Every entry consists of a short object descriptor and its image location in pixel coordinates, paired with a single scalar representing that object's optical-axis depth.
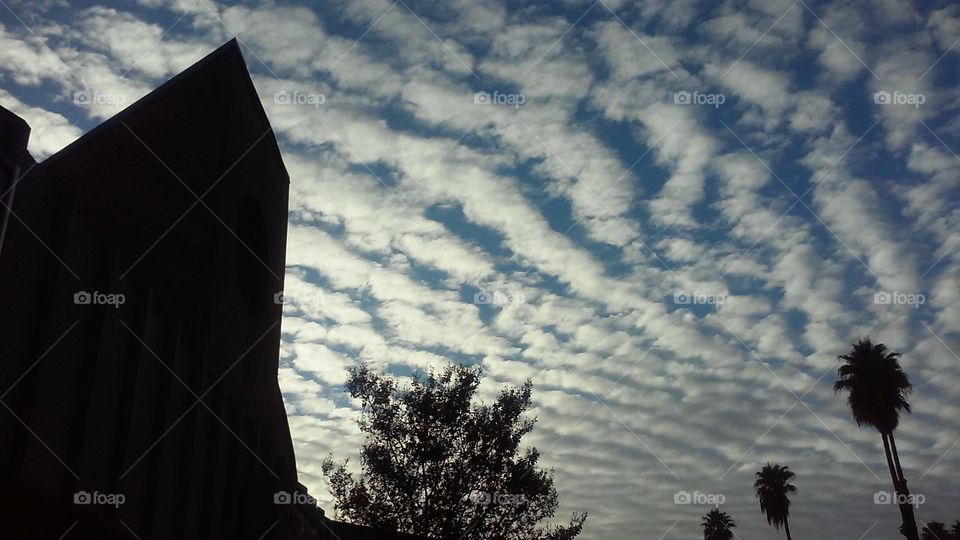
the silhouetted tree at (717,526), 70.19
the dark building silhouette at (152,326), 6.23
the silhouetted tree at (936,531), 81.38
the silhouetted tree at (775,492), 56.14
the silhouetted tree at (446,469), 28.50
